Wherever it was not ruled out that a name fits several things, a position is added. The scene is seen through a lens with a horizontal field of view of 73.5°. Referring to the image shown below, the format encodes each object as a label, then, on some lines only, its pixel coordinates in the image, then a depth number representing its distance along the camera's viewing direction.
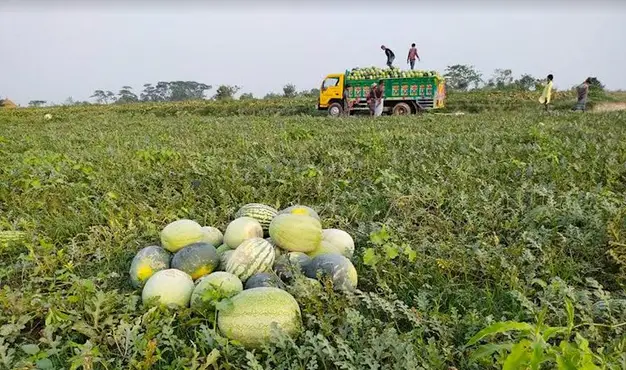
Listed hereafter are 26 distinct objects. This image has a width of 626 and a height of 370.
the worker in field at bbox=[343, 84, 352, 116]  20.89
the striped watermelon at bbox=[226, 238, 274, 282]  2.48
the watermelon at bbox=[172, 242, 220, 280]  2.56
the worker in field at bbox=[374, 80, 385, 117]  18.48
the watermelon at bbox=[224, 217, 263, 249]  2.77
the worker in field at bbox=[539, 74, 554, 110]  16.80
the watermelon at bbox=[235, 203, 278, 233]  3.13
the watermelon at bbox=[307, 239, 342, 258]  2.73
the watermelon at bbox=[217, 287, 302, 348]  2.02
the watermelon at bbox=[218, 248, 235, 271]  2.63
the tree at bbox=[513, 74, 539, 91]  31.53
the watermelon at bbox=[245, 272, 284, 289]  2.35
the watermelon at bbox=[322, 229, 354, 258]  2.81
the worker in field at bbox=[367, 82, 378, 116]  18.67
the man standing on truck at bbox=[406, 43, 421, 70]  22.02
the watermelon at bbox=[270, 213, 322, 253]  2.70
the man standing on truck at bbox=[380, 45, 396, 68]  22.54
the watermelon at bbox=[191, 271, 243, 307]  2.15
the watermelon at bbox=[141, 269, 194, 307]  2.28
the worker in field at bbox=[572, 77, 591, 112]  17.03
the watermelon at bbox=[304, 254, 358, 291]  2.35
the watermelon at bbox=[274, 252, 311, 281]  2.46
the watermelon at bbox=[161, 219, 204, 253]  2.79
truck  20.62
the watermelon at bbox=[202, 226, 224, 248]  2.99
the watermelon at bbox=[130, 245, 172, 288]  2.56
